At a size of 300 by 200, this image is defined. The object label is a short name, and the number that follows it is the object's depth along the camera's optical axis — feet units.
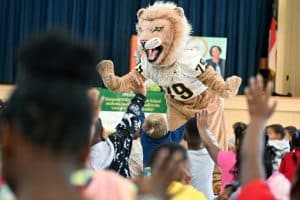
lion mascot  20.45
